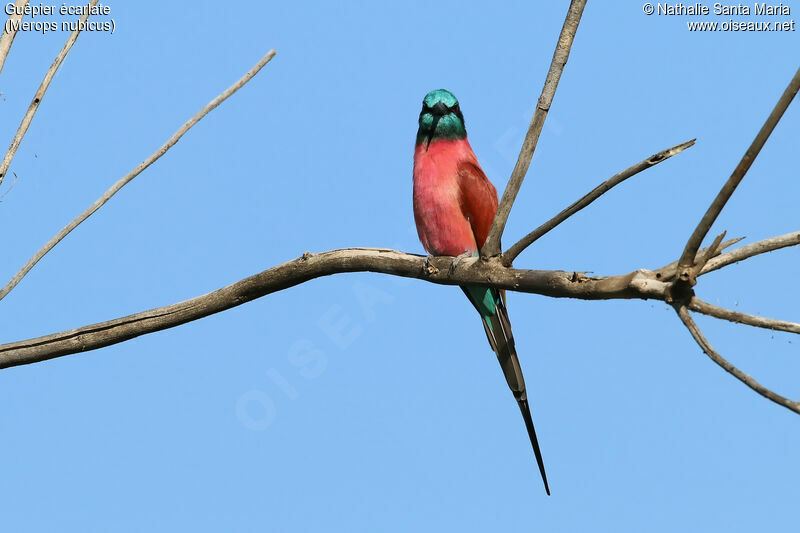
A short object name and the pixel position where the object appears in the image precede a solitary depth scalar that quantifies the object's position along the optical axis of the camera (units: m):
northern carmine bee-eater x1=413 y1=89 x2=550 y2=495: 9.98
